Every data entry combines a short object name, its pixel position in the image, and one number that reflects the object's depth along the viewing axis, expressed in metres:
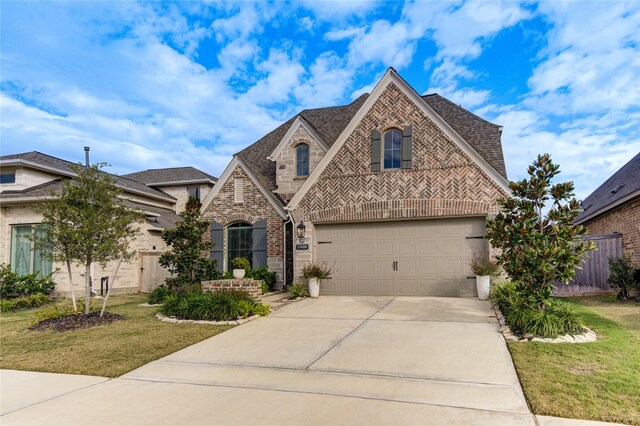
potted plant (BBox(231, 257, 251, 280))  10.88
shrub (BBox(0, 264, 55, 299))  13.68
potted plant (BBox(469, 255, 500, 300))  11.20
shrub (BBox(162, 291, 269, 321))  9.42
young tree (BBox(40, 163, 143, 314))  9.52
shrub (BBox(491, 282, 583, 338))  6.97
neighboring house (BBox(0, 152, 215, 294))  15.30
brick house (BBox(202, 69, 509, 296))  12.18
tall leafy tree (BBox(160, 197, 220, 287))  12.44
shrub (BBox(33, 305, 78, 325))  9.68
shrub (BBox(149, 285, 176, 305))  12.45
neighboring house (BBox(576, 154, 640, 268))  12.77
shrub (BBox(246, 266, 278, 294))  14.80
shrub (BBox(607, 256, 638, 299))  11.87
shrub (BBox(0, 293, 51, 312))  12.41
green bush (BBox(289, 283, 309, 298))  12.78
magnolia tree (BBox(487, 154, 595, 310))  7.57
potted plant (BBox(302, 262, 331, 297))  12.84
